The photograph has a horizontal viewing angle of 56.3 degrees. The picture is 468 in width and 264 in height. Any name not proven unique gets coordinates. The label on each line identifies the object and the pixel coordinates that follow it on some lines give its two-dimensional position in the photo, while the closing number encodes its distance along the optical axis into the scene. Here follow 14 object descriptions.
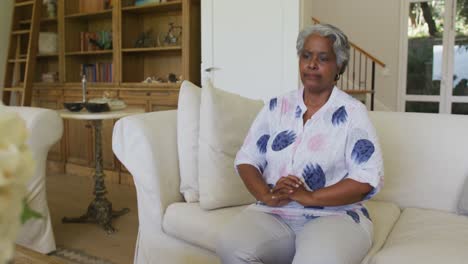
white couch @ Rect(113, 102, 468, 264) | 1.82
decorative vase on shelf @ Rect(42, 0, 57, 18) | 4.77
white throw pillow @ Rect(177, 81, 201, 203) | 2.01
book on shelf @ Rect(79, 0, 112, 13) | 4.52
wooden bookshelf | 3.92
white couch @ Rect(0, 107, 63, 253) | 2.35
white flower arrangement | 0.45
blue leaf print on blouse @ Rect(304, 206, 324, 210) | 1.53
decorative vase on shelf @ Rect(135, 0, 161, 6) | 4.07
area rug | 2.40
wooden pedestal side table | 2.94
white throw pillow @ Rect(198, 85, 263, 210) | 1.90
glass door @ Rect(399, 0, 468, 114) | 6.67
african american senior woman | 1.43
